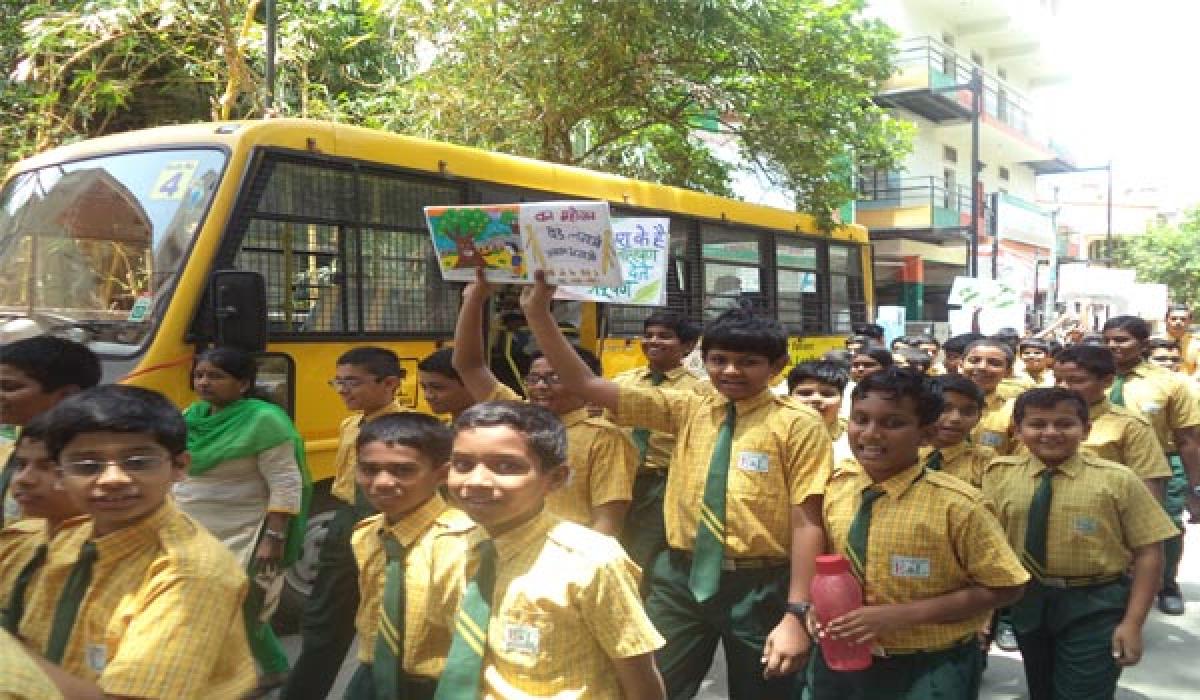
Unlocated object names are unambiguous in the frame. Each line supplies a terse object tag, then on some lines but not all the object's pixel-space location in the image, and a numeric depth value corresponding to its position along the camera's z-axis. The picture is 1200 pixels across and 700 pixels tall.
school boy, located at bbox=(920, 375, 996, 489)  3.92
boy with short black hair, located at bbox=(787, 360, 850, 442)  4.49
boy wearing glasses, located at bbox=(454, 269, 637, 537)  3.21
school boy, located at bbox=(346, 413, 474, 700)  2.31
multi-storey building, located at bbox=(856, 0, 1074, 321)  22.23
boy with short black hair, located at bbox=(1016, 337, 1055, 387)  7.11
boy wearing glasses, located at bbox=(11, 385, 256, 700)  1.81
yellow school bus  4.62
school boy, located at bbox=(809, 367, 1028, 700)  2.50
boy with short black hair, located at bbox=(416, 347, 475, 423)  3.80
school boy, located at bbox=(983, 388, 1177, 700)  3.09
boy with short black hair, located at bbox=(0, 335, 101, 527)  2.91
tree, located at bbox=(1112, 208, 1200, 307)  36.94
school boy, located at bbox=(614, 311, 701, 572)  4.08
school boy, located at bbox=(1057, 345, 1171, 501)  4.11
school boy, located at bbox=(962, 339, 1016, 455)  4.95
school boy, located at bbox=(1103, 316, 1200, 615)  5.21
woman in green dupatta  3.76
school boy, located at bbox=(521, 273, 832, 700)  3.00
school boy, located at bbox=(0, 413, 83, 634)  2.04
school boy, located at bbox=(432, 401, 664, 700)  1.98
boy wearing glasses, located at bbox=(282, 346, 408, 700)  3.40
